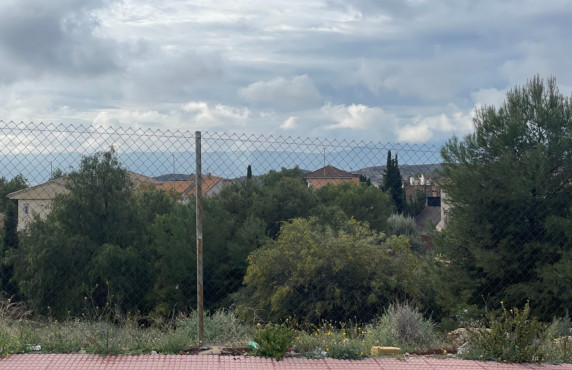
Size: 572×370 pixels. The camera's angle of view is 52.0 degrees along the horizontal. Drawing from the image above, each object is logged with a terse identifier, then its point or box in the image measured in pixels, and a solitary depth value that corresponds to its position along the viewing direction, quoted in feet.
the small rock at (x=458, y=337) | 20.70
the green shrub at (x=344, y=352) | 18.03
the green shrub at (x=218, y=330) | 19.53
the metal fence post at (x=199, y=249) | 18.74
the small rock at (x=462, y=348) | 18.78
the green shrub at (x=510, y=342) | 17.84
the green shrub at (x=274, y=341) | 17.62
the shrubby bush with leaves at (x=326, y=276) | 63.57
